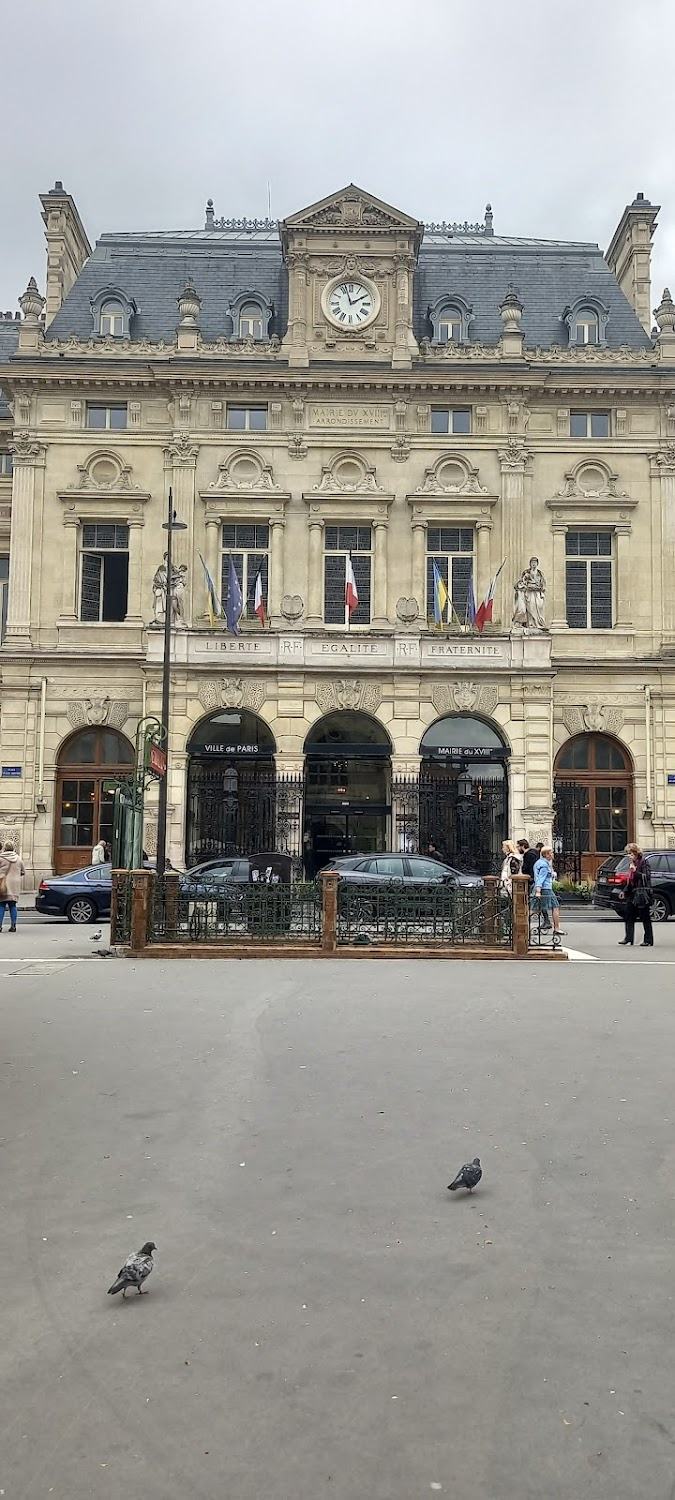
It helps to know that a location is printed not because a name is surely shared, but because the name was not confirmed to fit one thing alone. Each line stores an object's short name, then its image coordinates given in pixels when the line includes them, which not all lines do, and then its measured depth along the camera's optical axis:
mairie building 33.47
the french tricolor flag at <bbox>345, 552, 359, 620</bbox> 32.34
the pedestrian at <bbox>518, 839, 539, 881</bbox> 22.78
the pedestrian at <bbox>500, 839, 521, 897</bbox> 21.42
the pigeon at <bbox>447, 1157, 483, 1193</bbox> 5.81
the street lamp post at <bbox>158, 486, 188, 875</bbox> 21.75
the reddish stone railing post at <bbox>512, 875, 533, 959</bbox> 17.14
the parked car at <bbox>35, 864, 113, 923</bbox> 24.16
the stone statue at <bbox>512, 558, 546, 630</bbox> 33.34
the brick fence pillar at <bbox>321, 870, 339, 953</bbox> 16.91
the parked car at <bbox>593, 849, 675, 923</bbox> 24.88
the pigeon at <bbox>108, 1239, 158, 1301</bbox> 4.59
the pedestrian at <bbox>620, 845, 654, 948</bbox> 18.84
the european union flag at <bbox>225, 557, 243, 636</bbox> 32.09
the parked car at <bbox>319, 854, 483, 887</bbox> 20.77
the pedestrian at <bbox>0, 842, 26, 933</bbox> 21.00
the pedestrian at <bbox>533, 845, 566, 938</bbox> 18.23
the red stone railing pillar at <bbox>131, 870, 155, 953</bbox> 16.77
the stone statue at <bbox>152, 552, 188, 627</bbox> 32.66
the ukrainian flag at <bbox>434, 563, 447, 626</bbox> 32.78
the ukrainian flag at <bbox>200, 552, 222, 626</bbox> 32.53
